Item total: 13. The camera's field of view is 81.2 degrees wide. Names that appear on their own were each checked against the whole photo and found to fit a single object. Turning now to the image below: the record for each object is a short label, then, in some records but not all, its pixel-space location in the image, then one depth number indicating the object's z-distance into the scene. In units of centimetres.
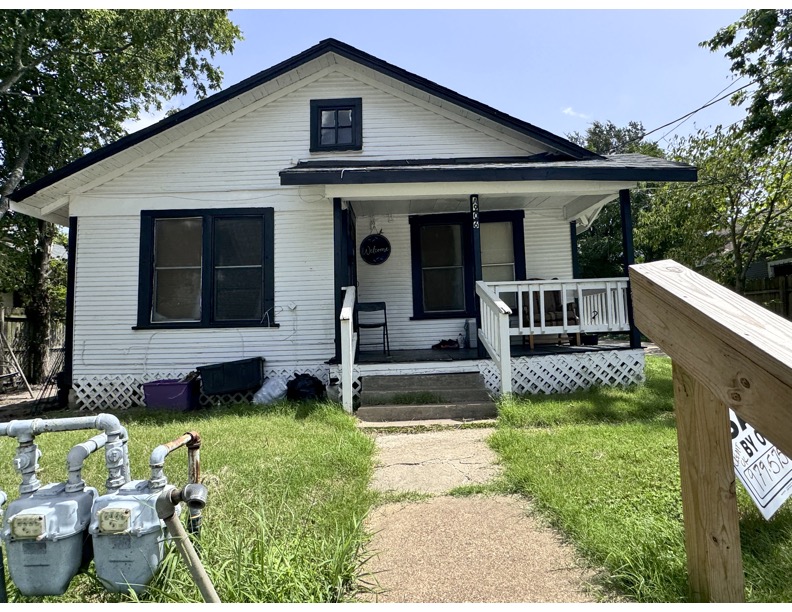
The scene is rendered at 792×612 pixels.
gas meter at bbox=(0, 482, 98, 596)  188
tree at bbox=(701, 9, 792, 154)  1087
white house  707
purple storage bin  712
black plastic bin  723
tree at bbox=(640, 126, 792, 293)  1321
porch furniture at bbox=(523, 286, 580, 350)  816
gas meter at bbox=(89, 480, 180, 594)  191
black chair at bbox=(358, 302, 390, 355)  798
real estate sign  239
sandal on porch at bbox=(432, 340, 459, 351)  863
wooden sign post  114
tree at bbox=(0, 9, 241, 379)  1160
